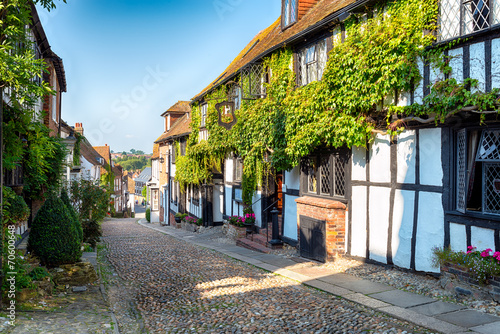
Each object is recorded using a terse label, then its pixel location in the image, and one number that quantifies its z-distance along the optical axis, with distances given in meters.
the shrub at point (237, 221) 15.79
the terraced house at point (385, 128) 7.27
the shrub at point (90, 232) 13.86
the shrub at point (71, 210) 9.71
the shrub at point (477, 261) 6.49
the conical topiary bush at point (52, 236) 8.23
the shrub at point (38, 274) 7.23
